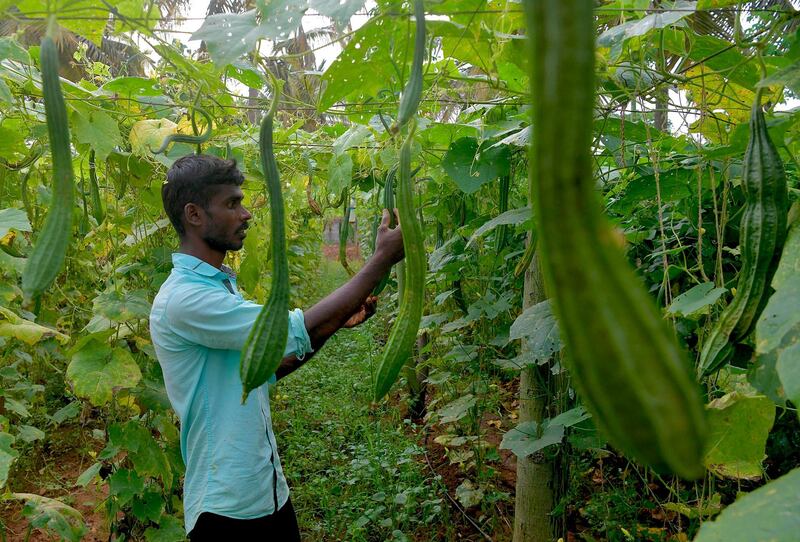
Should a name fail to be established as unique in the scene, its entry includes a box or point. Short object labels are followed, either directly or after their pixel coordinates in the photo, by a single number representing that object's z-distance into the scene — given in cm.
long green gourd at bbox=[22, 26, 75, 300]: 85
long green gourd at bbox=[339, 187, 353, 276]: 238
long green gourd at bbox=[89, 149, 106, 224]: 266
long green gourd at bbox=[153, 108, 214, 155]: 128
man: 219
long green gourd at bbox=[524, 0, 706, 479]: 39
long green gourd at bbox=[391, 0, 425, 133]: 93
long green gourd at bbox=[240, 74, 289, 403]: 94
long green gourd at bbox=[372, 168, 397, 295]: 189
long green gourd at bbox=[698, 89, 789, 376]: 96
